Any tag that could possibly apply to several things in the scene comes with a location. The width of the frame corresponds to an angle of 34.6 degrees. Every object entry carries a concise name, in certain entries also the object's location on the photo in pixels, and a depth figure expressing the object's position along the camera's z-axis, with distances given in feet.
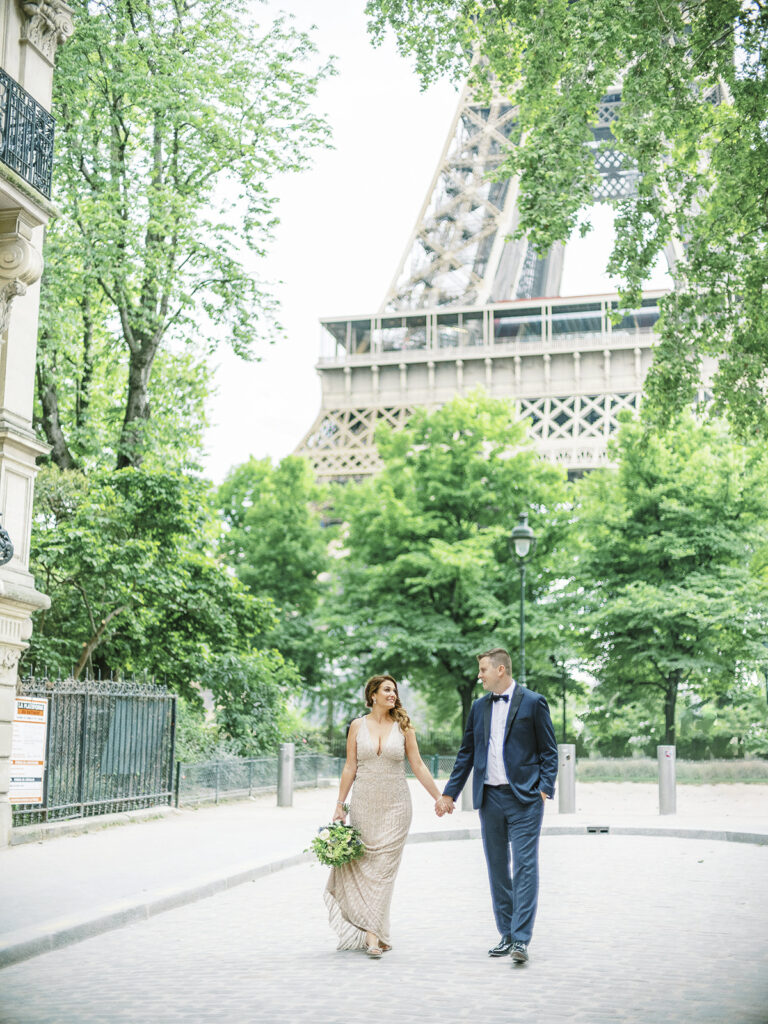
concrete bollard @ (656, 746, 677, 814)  69.92
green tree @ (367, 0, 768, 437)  41.73
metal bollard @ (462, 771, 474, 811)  72.13
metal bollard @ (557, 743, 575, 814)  70.50
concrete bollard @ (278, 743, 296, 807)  73.51
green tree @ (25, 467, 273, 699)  64.44
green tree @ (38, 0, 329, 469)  71.46
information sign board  46.37
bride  24.64
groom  23.70
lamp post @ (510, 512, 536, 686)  81.61
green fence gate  50.39
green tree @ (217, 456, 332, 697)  132.87
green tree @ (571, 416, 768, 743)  106.01
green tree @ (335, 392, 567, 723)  114.32
